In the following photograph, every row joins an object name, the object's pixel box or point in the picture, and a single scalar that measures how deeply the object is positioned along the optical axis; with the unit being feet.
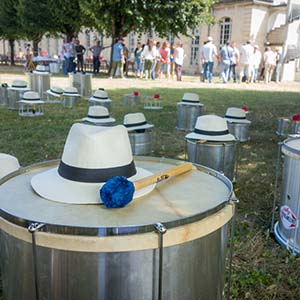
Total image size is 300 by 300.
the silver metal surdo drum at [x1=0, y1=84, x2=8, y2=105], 32.65
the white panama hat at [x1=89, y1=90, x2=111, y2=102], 28.09
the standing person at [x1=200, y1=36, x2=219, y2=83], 60.29
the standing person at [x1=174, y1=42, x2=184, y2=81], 65.10
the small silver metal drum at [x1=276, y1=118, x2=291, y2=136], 23.63
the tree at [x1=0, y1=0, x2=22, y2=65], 100.83
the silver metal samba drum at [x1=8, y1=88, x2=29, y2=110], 30.81
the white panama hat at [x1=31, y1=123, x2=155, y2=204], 5.32
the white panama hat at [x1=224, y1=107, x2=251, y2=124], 20.47
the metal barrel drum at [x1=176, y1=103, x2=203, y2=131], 23.95
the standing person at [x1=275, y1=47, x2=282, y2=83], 76.88
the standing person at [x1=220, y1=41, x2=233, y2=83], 61.82
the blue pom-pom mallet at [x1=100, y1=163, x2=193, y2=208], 5.04
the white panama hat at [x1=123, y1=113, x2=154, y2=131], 16.26
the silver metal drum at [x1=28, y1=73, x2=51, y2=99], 38.78
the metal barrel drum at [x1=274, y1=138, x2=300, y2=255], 9.66
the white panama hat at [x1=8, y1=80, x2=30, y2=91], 30.85
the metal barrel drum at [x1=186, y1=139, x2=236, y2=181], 13.53
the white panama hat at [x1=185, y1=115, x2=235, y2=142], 13.43
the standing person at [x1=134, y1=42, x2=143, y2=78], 66.74
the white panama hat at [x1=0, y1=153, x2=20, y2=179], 9.06
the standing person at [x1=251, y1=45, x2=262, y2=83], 66.03
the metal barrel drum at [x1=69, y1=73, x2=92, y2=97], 40.86
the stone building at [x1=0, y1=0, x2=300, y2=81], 82.33
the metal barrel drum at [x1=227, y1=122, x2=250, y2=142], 20.48
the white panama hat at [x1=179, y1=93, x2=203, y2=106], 24.03
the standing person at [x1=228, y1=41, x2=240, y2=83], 63.05
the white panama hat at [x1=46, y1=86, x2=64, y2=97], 34.24
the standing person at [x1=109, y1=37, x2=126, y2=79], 64.28
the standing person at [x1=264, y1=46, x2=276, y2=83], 68.63
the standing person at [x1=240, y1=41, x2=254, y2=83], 64.90
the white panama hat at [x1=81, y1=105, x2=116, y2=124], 18.62
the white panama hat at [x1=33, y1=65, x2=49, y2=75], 38.78
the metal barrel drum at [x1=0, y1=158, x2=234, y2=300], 4.64
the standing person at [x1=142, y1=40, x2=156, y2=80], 64.54
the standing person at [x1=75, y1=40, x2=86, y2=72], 74.79
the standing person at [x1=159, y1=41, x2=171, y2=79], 67.13
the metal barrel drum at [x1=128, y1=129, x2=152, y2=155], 16.42
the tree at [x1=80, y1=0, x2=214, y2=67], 68.95
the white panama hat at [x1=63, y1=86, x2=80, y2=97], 32.91
